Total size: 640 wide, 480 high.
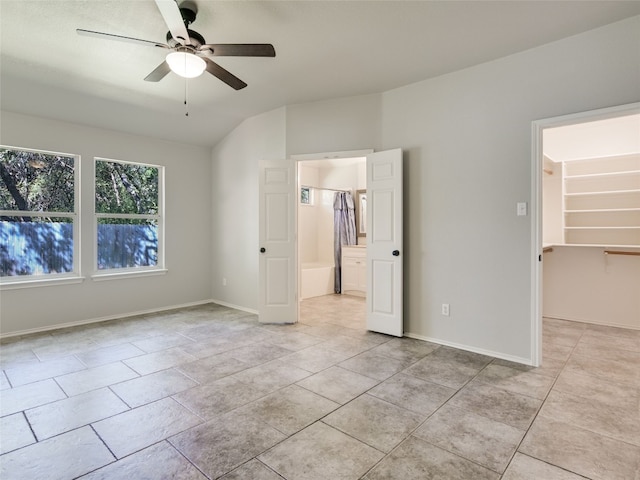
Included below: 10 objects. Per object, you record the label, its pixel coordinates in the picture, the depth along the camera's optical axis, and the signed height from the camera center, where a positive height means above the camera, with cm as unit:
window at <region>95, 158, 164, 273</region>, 474 +27
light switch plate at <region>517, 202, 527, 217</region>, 311 +22
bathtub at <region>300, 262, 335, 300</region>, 623 -87
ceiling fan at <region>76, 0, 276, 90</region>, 229 +130
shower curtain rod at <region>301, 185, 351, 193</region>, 714 +96
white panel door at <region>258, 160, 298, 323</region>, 443 -12
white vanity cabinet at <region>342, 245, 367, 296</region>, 638 -68
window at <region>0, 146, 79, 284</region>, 402 +24
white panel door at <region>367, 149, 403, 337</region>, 381 -11
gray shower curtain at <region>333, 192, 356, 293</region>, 673 +15
